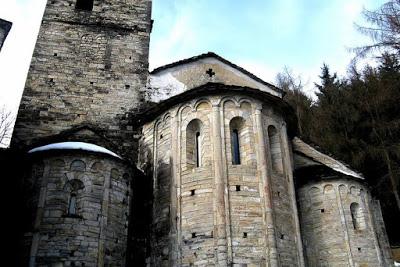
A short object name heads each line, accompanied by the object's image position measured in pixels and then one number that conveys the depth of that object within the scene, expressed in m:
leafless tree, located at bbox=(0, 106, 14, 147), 20.84
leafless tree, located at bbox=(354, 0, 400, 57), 11.41
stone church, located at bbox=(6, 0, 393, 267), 9.99
